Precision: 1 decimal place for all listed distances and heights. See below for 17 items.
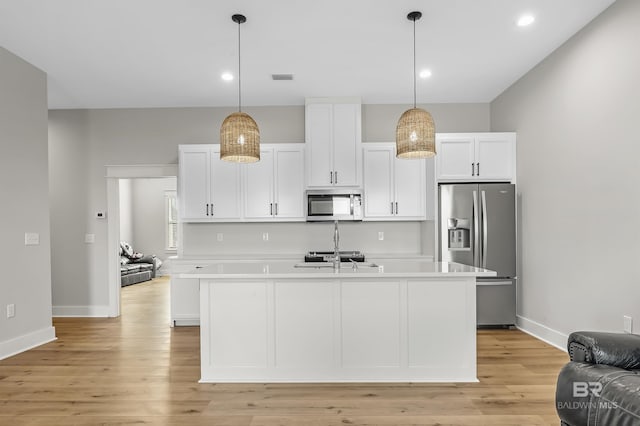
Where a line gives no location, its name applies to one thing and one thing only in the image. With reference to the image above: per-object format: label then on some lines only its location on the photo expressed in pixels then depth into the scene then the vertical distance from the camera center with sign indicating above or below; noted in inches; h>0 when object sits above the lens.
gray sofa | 314.6 -45.9
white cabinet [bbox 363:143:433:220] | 195.8 +14.1
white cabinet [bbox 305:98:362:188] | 195.9 +34.4
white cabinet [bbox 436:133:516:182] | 182.5 +25.3
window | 381.4 -6.4
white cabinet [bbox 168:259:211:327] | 185.9 -42.2
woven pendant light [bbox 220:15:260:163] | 112.6 +21.7
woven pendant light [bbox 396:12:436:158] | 109.0 +21.9
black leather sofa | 58.9 -28.2
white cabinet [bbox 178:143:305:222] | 198.4 +13.9
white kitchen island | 114.3 -34.3
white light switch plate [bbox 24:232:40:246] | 154.4 -9.8
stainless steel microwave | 196.9 +2.4
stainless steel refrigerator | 174.7 -14.3
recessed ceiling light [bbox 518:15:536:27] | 124.6 +61.5
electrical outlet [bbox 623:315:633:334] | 113.5 -33.8
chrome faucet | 123.7 -15.0
